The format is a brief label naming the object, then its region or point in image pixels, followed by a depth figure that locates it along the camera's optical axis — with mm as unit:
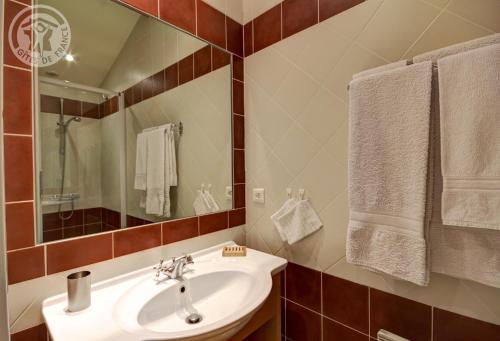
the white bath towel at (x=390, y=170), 795
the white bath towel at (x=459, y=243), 719
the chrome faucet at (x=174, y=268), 1048
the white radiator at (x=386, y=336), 960
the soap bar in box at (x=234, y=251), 1302
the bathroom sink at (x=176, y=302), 734
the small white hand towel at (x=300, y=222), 1216
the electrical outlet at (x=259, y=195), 1453
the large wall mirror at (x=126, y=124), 912
